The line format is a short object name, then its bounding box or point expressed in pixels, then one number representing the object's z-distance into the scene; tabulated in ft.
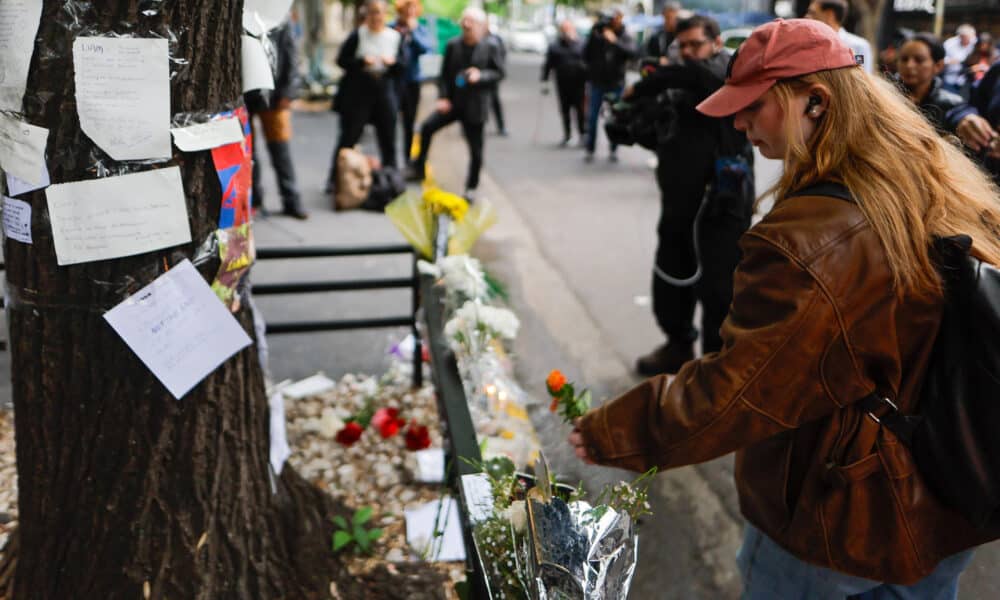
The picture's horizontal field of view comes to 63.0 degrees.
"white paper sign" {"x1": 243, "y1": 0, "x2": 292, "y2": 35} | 7.40
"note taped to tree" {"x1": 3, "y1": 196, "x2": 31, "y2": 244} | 6.36
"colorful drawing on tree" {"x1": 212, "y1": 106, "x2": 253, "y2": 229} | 6.83
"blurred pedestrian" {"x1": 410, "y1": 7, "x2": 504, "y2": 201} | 28.07
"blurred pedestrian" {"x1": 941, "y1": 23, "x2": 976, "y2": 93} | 40.83
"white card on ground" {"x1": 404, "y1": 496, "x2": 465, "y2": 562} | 9.44
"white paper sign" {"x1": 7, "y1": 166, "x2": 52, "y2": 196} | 6.18
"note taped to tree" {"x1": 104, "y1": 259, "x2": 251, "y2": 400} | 6.55
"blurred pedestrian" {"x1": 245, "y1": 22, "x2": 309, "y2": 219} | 23.71
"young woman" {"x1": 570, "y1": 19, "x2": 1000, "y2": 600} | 4.97
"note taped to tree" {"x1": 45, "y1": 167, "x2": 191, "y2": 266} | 6.20
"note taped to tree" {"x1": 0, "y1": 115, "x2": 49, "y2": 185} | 6.12
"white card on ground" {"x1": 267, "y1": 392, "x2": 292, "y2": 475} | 8.53
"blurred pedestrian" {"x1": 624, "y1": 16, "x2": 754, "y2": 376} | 12.82
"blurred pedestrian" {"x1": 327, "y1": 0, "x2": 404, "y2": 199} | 27.40
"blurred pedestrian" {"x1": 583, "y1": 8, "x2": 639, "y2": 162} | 35.37
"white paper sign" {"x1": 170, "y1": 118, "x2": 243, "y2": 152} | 6.42
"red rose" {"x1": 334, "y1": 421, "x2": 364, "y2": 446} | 11.37
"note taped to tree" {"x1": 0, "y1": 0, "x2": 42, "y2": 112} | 5.88
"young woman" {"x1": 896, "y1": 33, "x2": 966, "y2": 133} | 14.49
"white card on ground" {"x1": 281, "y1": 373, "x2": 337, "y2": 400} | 13.34
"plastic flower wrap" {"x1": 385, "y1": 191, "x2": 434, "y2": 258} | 11.75
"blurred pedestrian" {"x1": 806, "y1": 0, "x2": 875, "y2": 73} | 16.22
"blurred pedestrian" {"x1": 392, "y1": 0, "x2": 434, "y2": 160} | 30.37
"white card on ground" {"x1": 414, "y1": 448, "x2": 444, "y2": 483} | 10.93
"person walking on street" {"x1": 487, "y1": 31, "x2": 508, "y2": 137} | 41.91
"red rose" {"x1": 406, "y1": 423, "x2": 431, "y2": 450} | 11.43
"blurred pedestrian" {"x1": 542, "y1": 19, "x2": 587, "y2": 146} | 38.27
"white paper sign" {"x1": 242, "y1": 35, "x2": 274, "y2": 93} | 7.37
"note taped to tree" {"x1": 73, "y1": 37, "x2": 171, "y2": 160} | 5.95
